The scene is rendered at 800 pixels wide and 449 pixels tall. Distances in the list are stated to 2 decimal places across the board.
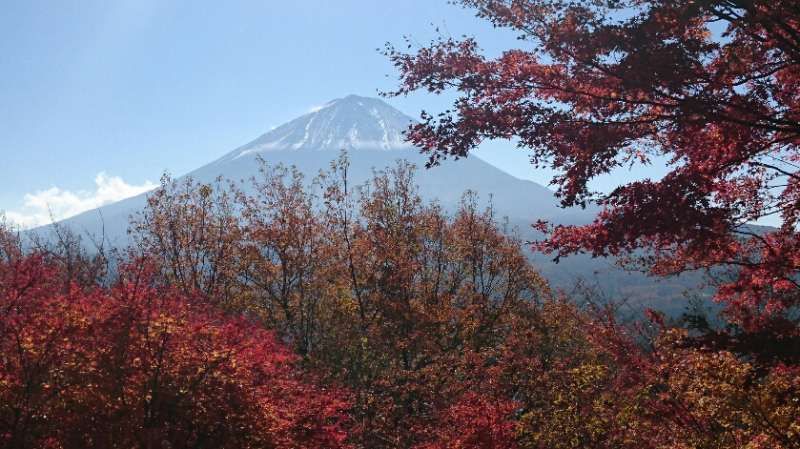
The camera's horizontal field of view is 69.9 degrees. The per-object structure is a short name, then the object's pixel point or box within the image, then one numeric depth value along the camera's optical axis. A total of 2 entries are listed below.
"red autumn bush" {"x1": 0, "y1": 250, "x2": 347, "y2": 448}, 8.48
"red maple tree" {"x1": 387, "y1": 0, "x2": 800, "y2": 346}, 6.09
